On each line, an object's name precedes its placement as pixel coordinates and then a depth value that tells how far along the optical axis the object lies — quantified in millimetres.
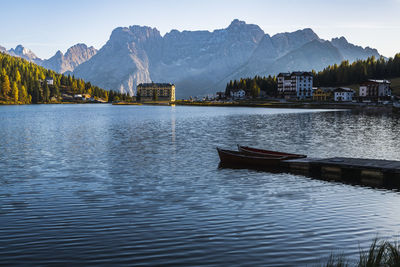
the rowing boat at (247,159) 41803
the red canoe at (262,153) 43656
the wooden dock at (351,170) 34069
